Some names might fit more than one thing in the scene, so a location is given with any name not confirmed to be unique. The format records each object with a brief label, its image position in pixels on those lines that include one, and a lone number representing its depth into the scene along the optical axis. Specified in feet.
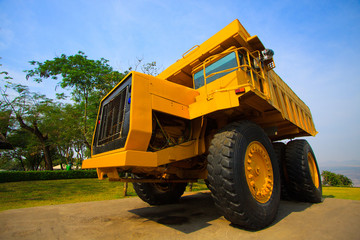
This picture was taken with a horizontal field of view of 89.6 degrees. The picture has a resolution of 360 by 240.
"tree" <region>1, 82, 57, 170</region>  71.15
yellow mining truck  9.29
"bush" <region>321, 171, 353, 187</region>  63.52
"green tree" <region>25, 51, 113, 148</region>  55.36
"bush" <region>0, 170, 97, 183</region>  47.29
